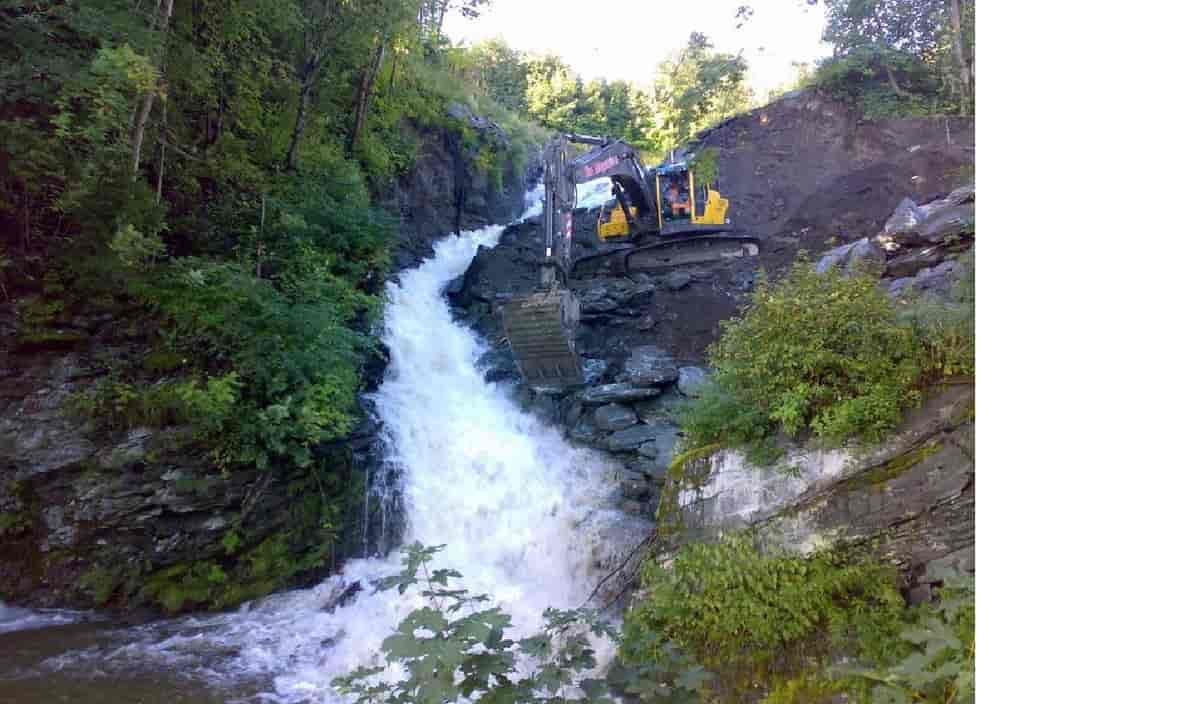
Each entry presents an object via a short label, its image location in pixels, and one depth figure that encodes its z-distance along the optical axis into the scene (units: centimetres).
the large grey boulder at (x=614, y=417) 908
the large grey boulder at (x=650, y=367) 958
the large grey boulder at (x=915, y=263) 768
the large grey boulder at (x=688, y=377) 927
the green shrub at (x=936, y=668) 210
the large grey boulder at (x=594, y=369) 1012
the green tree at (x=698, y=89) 1952
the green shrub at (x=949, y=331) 426
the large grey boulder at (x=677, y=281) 1200
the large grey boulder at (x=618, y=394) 937
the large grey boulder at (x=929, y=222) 802
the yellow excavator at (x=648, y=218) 1154
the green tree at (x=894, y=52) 1677
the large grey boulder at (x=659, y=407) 914
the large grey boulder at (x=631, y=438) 872
